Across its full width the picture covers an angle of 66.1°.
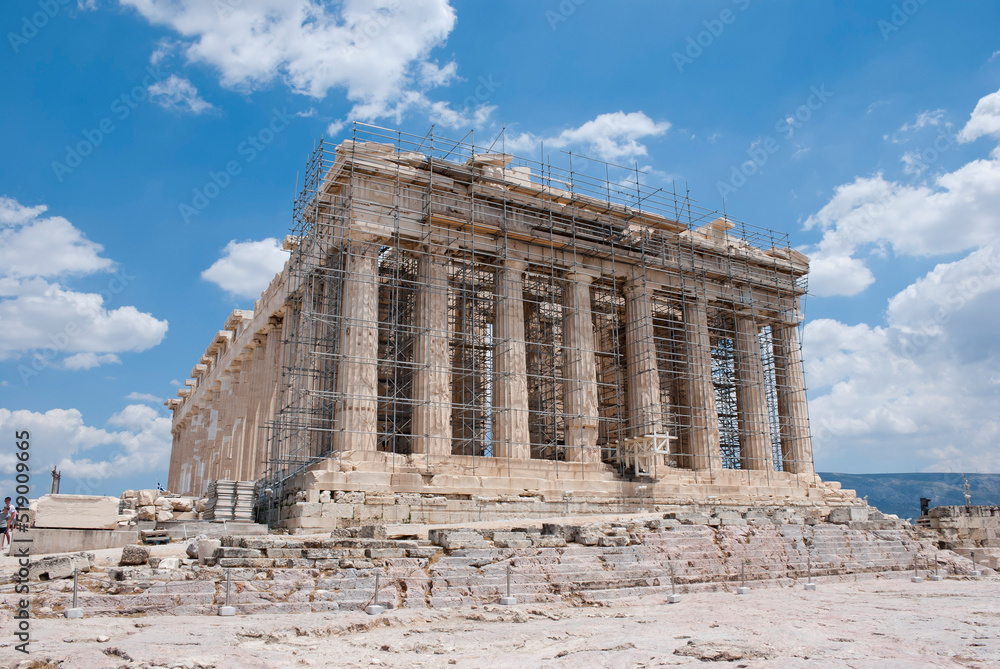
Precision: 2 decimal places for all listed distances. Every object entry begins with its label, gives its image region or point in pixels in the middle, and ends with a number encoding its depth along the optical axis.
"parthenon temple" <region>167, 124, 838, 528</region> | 22.66
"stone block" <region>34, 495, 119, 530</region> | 15.93
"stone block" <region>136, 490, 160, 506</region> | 21.06
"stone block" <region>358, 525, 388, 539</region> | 13.53
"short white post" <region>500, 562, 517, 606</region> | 11.00
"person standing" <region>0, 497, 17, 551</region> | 16.55
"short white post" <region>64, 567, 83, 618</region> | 9.04
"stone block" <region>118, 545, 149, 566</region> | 10.98
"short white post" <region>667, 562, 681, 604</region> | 12.02
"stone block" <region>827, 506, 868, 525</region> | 19.44
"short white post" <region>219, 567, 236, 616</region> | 9.63
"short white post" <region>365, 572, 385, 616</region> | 9.89
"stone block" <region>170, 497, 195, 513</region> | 22.22
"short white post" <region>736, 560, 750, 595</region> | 13.17
